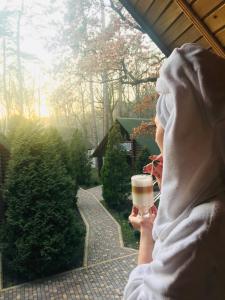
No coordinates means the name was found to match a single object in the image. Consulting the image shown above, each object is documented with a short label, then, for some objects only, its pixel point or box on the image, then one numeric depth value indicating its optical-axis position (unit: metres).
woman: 0.32
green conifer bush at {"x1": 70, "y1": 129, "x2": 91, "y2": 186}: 5.12
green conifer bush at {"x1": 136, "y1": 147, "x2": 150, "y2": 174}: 4.19
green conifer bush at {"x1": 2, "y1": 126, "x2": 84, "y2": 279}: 2.23
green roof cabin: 4.20
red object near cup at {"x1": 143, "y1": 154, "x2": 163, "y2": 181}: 0.57
